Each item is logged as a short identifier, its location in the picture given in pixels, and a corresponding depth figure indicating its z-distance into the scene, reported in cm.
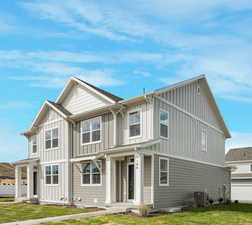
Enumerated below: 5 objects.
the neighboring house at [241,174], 3828
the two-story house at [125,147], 1748
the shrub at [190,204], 1936
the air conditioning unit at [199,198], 2070
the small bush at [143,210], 1520
